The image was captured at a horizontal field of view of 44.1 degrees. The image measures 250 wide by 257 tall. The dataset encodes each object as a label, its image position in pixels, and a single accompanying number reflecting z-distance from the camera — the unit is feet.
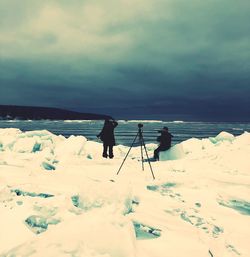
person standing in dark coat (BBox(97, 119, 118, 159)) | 45.03
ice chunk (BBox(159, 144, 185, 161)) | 47.06
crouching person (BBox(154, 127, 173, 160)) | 46.13
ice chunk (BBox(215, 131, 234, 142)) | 67.18
